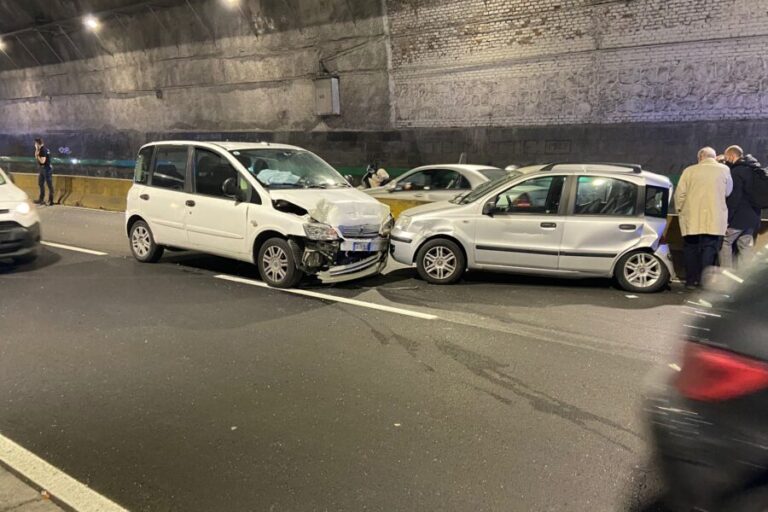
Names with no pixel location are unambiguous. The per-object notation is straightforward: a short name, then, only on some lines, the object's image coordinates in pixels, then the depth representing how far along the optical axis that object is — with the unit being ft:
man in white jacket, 22.29
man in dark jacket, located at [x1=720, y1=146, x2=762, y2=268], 23.43
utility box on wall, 56.75
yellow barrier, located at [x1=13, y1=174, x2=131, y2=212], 46.29
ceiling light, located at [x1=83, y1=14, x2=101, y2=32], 73.61
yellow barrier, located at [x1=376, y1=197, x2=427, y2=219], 34.49
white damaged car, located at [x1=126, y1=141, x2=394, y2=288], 22.66
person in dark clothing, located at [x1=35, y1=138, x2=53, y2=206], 49.21
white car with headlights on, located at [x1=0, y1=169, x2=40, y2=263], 25.63
